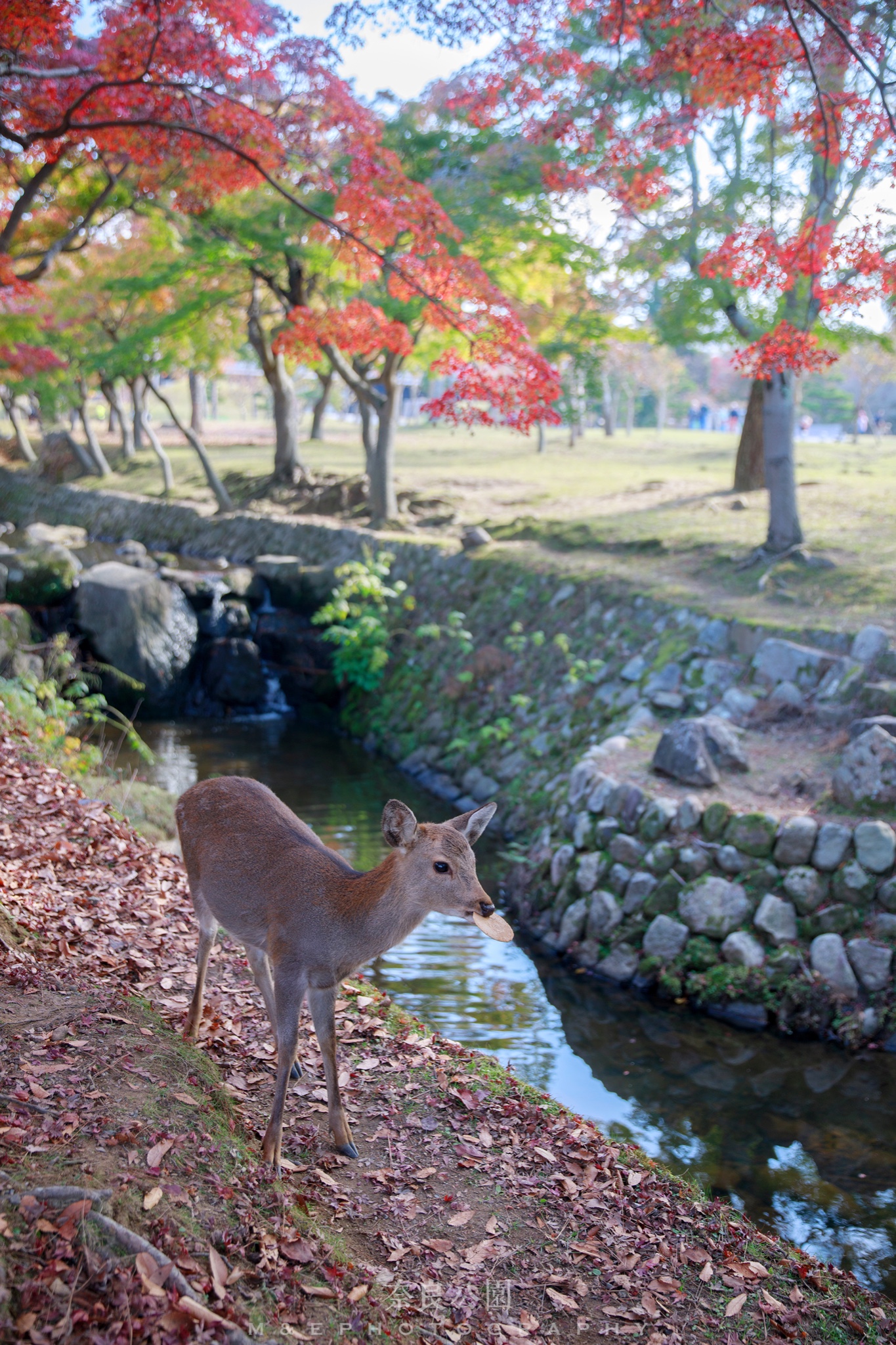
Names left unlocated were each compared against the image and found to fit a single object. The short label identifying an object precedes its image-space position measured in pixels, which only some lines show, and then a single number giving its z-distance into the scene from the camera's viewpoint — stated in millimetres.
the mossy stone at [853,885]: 9195
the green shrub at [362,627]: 18234
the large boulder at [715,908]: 9484
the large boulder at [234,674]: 19797
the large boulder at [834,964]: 8898
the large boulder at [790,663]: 12180
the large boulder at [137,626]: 18438
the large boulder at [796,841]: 9500
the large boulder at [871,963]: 8867
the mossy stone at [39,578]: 18688
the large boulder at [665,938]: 9594
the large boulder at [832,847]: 9383
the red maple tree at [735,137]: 8867
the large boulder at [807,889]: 9328
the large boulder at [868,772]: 9711
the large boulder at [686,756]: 10594
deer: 4887
